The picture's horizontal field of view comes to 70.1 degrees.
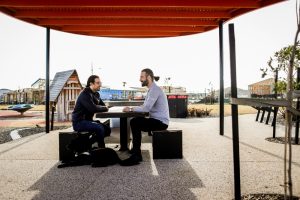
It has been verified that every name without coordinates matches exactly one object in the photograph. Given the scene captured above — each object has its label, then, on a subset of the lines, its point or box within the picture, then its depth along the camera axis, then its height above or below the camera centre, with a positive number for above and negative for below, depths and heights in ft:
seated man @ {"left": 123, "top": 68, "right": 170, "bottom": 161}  11.56 -0.56
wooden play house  28.94 +1.62
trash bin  32.84 -0.49
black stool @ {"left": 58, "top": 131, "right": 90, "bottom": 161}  11.70 -2.18
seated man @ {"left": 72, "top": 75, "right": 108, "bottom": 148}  11.35 -0.65
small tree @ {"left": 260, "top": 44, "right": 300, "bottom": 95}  15.63 +3.06
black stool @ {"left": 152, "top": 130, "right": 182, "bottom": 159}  11.90 -2.37
